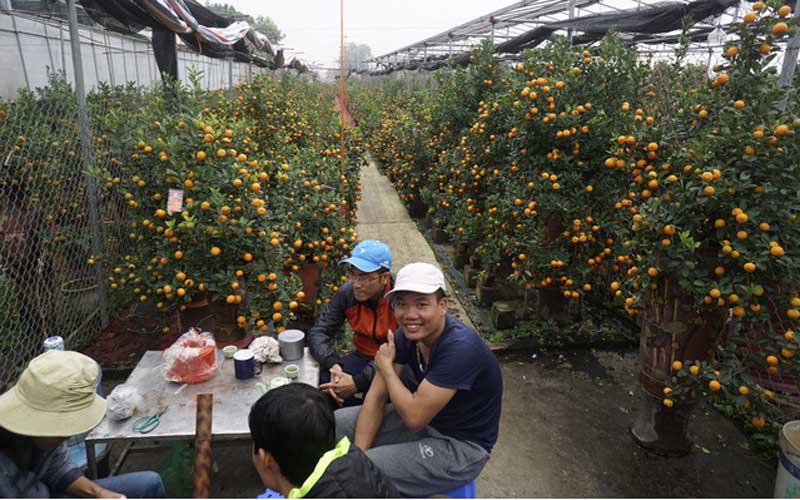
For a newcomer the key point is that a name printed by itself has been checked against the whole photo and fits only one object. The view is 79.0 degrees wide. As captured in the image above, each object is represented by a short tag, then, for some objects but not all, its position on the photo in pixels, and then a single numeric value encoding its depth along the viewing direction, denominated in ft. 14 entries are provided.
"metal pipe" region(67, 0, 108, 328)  12.68
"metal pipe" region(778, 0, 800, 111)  9.26
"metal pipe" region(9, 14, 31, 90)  21.51
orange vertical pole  13.96
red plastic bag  8.00
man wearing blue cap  9.00
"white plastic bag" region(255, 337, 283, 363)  8.57
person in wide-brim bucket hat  5.41
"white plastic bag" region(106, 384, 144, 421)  7.06
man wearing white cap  6.64
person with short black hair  4.46
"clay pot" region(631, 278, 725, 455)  9.11
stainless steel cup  8.89
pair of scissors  6.81
